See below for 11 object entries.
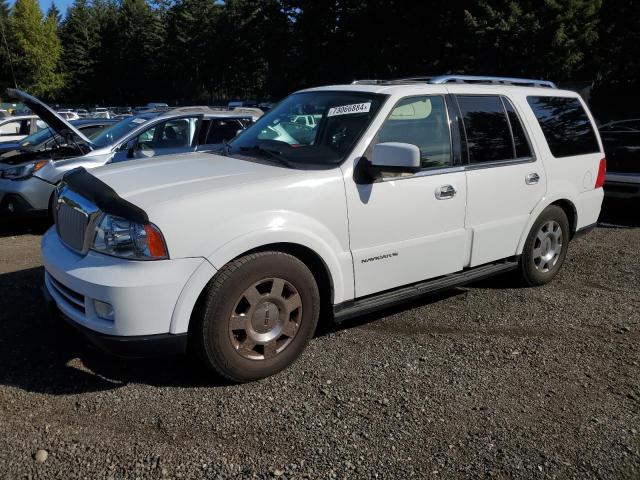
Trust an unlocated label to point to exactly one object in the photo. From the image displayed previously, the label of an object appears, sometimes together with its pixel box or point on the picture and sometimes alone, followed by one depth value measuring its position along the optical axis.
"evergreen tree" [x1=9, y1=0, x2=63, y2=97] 53.56
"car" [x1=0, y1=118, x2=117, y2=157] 8.30
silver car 7.23
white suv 2.96
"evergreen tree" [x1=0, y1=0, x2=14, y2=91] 56.56
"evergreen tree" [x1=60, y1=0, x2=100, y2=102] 71.75
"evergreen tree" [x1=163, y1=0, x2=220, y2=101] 65.12
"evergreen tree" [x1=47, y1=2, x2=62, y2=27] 85.54
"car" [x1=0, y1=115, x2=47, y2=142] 11.88
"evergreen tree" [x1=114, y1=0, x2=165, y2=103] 72.88
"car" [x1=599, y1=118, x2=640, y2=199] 8.04
